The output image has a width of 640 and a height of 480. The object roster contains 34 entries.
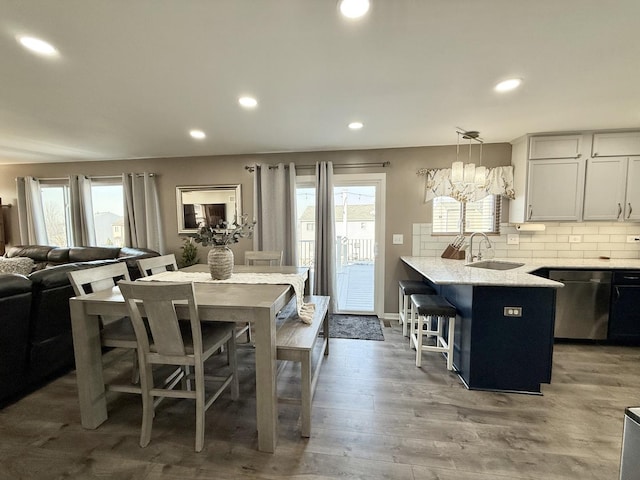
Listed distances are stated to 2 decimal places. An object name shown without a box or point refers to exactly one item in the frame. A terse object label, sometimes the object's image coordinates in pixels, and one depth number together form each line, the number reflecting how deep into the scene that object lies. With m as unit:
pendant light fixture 2.65
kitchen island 2.04
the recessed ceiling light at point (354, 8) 1.23
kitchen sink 2.99
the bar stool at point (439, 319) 2.34
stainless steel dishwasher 2.79
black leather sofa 1.83
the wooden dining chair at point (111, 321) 1.79
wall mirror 3.98
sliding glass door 3.73
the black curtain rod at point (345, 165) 3.63
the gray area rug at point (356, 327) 3.13
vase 2.23
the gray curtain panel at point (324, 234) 3.66
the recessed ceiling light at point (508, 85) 1.90
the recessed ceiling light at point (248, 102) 2.20
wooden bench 1.63
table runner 2.08
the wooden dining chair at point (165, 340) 1.44
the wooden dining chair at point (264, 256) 3.10
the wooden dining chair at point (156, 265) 2.42
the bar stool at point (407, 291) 2.95
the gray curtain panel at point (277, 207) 3.78
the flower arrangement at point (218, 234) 2.17
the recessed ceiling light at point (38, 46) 1.48
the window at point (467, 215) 3.53
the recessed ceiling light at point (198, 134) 2.96
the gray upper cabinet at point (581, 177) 2.93
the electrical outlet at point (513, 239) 3.43
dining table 1.54
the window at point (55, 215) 4.48
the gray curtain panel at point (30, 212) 4.36
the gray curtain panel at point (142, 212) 4.07
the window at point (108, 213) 4.36
